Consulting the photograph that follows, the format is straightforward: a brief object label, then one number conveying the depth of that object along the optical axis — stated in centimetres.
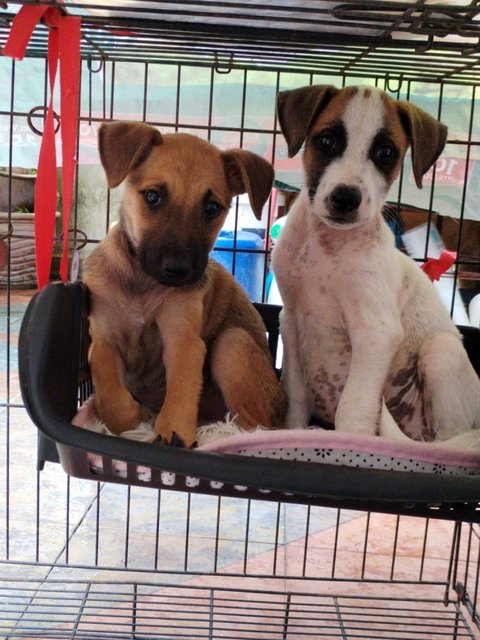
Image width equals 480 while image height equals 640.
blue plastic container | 227
